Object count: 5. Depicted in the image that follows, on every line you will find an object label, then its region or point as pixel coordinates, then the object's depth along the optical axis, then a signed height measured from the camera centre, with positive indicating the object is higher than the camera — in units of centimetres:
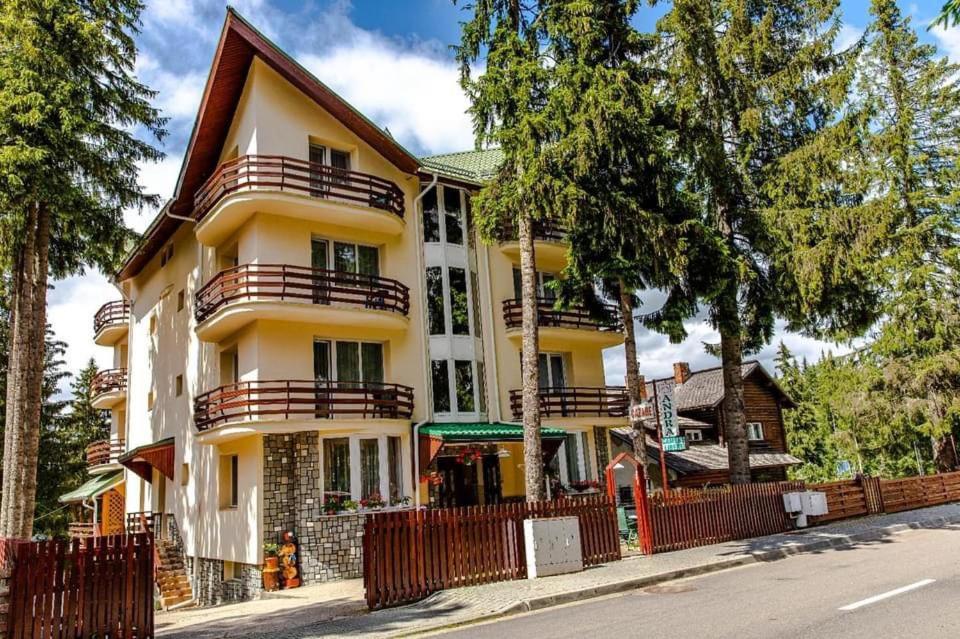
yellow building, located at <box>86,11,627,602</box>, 1722 +373
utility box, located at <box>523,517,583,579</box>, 1255 -180
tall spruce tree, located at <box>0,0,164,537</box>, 1611 +862
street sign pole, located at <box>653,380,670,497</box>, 2092 +14
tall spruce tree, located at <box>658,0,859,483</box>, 1941 +983
